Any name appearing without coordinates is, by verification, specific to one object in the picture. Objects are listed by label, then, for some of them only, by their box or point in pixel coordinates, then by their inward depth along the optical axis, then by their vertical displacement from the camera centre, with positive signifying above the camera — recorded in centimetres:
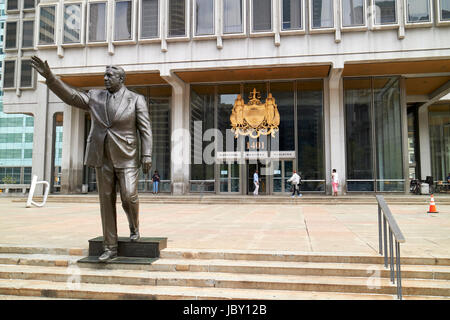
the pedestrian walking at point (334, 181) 1894 -25
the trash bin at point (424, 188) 2064 -73
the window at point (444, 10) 1771 +861
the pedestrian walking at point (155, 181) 2181 -25
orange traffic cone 1232 -116
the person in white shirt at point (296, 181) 1928 -24
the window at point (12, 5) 2614 +1326
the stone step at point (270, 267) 454 -124
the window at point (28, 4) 2592 +1319
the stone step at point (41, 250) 540 -115
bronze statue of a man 485 +47
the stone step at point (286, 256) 484 -116
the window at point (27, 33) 2553 +1090
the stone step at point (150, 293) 404 -140
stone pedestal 507 -107
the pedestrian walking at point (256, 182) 2081 -31
